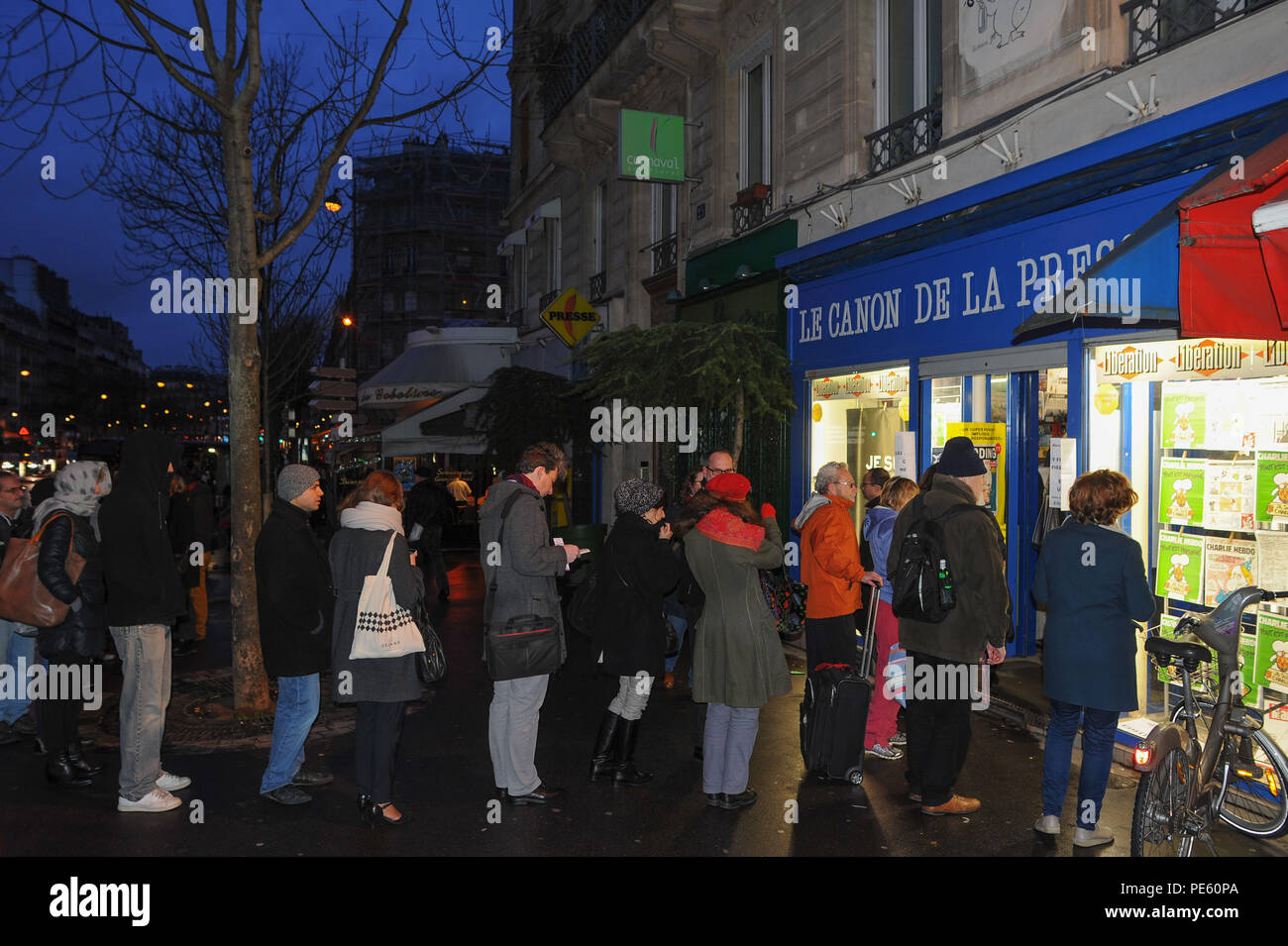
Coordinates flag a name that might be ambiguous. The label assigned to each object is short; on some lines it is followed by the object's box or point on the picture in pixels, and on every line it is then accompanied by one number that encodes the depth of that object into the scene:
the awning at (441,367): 24.56
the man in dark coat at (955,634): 5.34
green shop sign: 14.39
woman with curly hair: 4.75
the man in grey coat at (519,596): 5.55
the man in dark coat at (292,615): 5.54
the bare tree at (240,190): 7.91
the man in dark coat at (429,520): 13.73
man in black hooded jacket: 5.59
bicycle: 4.38
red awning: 5.43
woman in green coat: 5.48
